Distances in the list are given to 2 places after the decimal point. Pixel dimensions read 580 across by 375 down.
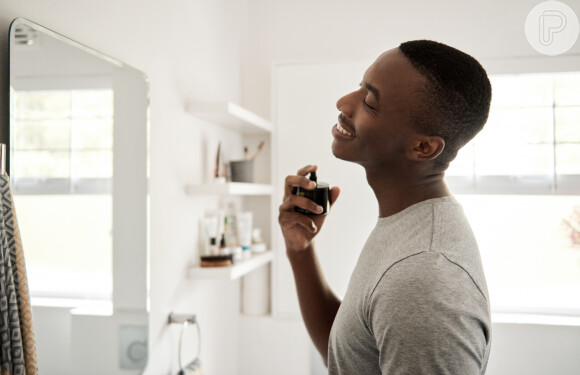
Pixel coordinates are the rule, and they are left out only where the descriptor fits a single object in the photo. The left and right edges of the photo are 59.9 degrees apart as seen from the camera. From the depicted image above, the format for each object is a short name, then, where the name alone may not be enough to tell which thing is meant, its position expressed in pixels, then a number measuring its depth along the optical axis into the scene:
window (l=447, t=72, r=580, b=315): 2.07
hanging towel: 0.72
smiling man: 0.66
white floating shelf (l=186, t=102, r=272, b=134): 1.63
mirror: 0.89
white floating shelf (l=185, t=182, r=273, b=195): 1.62
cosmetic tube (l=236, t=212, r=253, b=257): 1.90
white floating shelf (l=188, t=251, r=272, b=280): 1.62
